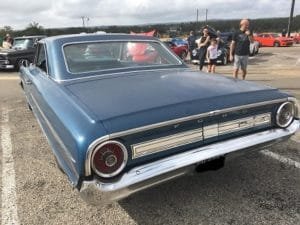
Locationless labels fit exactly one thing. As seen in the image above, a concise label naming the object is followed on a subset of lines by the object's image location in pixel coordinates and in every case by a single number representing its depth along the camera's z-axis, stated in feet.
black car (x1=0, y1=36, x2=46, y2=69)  31.88
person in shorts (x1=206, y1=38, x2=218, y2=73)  23.69
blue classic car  5.41
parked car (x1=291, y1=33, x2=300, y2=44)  80.18
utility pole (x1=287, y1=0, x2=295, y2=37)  76.85
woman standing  25.15
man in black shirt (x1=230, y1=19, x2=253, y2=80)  18.27
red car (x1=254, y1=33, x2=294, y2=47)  67.99
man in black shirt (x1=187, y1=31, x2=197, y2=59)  38.01
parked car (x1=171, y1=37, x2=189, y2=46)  43.34
